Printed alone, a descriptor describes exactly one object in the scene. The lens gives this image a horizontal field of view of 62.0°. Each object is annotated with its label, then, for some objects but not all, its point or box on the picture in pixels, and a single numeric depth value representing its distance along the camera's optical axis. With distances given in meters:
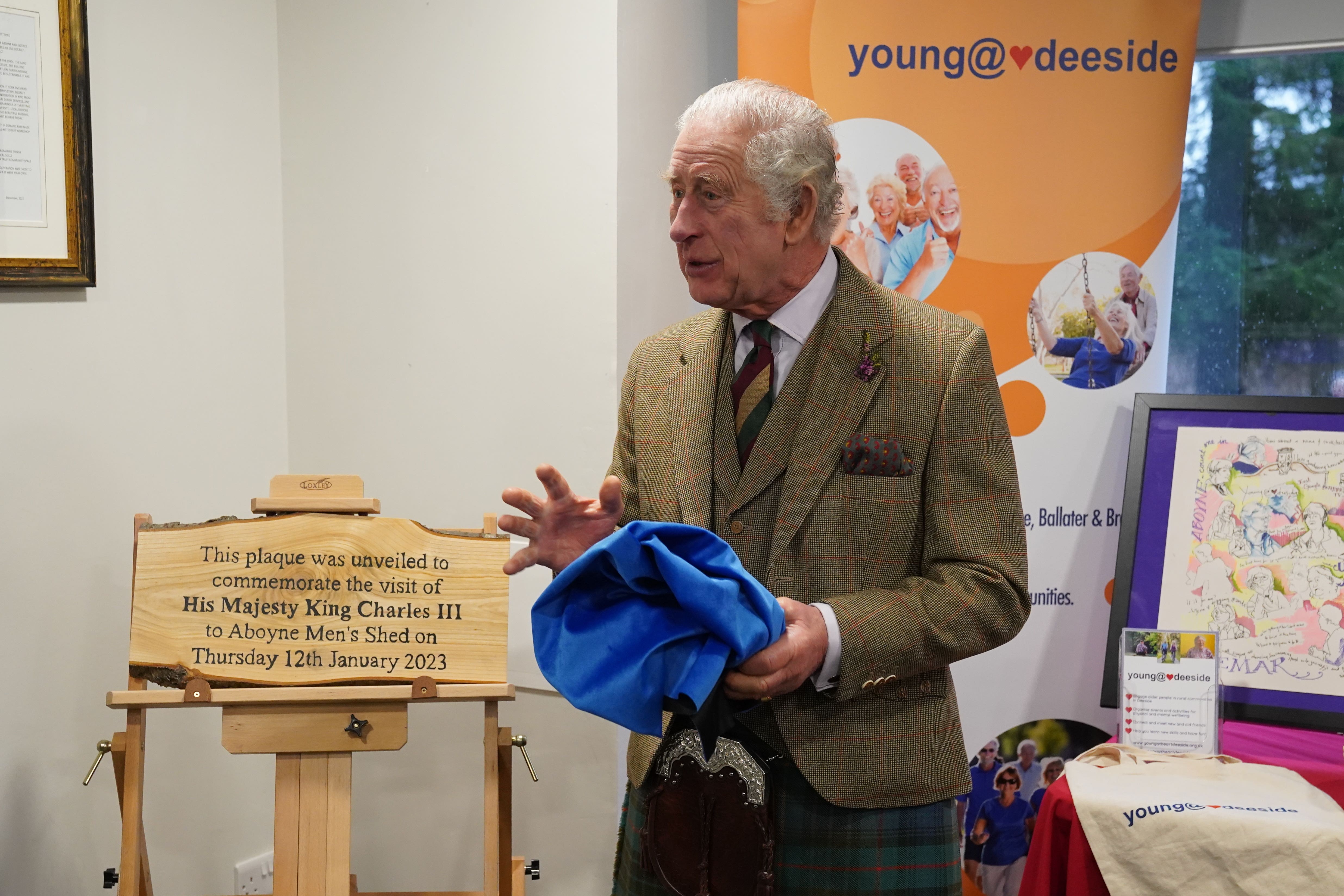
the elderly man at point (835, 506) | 1.45
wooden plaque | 1.95
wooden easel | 1.95
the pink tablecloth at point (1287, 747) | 1.96
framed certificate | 2.21
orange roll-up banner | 2.46
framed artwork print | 2.14
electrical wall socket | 2.80
